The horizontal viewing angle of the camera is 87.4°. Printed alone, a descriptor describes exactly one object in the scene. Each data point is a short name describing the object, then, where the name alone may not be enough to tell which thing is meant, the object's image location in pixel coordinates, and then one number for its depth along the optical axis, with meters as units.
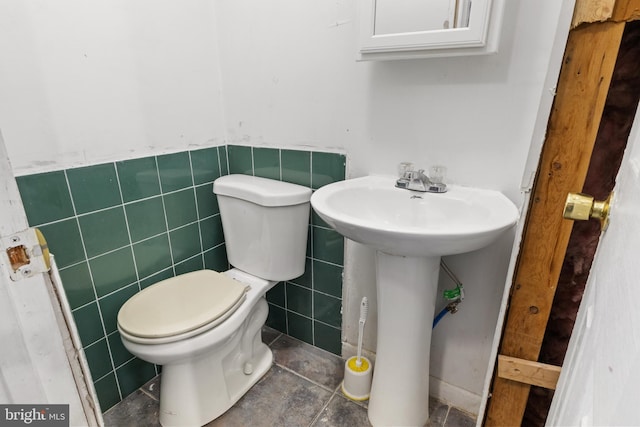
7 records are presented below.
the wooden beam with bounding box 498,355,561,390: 0.85
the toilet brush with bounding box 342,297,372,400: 1.28
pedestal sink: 0.83
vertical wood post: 0.70
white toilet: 1.03
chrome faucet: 1.02
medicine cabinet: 0.83
